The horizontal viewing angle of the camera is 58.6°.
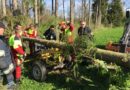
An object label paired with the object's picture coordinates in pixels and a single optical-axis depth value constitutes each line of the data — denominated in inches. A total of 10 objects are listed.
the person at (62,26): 210.0
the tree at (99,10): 757.0
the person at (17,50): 129.4
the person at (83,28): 194.4
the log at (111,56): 113.7
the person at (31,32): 207.1
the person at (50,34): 217.6
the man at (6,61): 111.2
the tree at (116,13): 864.0
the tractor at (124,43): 155.8
